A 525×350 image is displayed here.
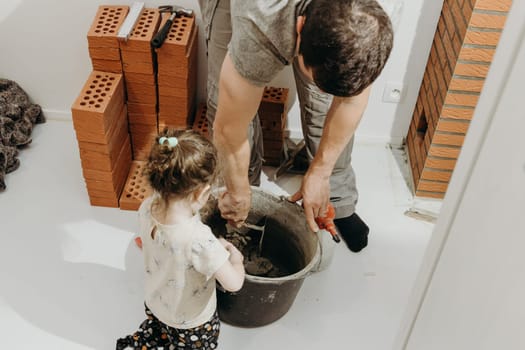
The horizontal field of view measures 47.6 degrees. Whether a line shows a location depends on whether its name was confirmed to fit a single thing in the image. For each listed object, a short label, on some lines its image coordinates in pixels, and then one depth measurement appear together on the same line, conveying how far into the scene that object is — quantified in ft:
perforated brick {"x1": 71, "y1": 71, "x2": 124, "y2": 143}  6.07
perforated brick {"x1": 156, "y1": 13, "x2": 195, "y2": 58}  6.38
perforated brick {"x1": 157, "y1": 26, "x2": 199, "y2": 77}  6.42
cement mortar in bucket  5.24
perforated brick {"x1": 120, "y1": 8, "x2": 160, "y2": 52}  6.31
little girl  3.95
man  3.49
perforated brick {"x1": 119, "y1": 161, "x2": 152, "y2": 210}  6.78
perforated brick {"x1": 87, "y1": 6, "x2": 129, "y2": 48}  6.28
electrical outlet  7.43
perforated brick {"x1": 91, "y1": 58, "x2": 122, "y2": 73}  6.50
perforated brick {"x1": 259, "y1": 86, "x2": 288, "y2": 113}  7.04
